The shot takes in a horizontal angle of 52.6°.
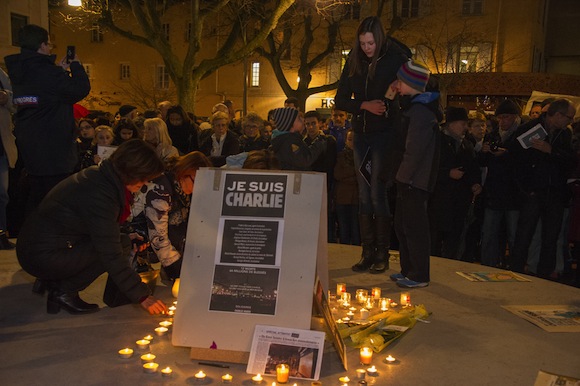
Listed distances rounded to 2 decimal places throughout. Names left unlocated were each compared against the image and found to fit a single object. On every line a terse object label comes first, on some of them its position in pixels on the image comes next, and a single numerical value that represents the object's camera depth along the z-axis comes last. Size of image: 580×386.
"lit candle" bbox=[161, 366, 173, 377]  3.04
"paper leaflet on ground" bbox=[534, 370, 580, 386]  3.00
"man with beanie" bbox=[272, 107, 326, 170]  5.38
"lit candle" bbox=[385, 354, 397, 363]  3.30
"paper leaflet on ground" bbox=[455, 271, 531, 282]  5.16
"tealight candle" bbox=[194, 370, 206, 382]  3.01
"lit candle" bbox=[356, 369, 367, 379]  3.07
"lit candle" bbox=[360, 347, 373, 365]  3.24
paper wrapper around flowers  3.48
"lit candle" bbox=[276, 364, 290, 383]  2.96
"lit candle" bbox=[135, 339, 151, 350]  3.39
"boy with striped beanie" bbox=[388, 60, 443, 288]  4.62
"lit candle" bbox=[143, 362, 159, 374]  3.09
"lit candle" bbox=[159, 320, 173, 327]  3.75
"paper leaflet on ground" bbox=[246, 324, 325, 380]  3.03
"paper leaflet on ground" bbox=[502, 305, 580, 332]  3.96
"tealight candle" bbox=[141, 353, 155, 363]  3.21
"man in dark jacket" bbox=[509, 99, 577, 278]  6.06
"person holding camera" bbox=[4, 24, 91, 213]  5.00
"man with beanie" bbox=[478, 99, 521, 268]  6.44
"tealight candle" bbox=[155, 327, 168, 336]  3.62
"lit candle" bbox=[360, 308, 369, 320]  4.01
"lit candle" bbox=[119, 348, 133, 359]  3.26
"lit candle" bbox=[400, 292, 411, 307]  4.34
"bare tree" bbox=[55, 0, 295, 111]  16.59
